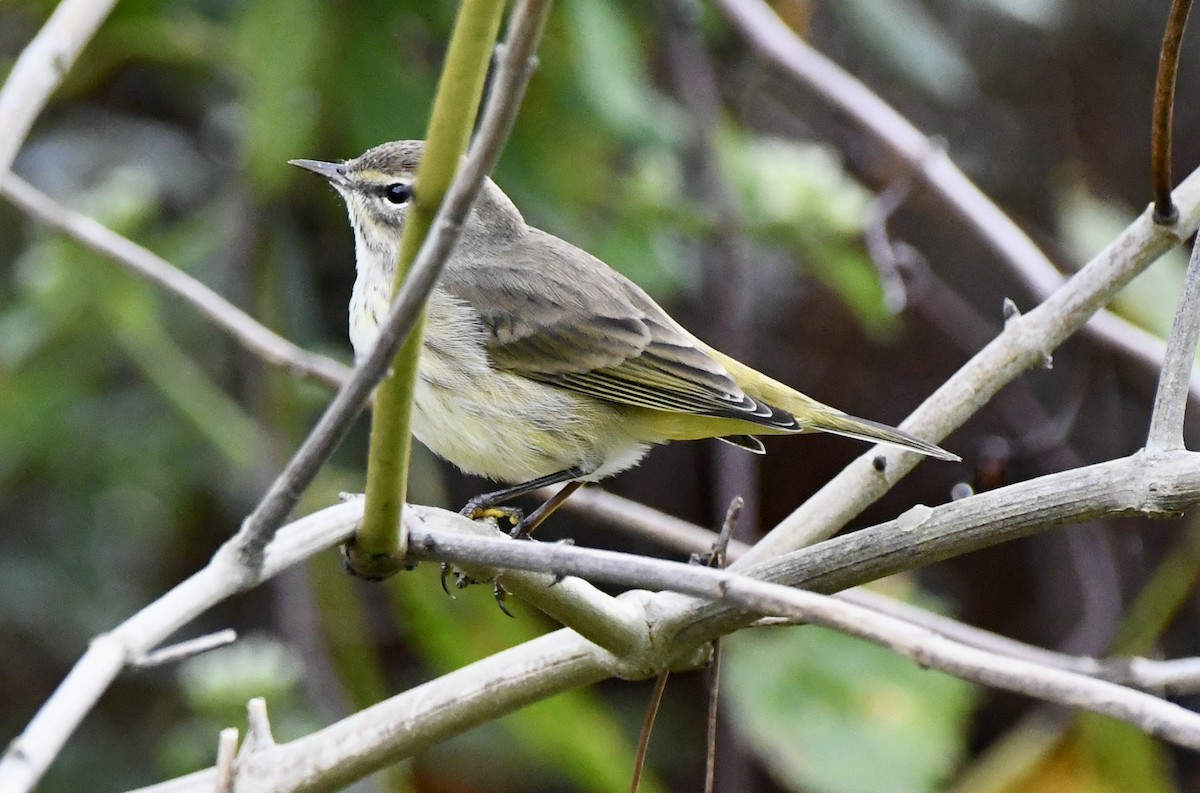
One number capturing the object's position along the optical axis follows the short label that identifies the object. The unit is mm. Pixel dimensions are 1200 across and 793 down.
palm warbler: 5695
